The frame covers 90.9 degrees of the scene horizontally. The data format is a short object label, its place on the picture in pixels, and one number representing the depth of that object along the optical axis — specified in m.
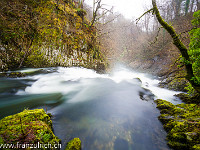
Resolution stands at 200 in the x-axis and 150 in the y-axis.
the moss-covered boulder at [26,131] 1.51
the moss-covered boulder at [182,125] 2.11
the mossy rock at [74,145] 1.98
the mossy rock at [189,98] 4.05
